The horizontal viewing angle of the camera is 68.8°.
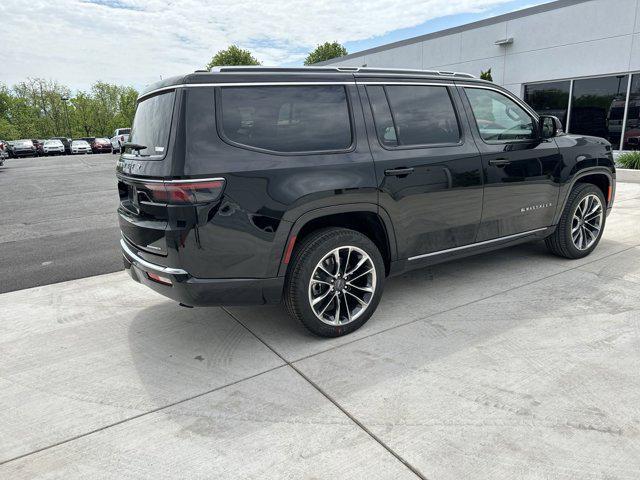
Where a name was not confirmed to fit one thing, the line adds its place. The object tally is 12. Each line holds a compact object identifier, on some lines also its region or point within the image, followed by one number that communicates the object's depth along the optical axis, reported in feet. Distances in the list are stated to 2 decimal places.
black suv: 9.52
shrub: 43.39
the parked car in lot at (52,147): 123.95
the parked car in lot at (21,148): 118.01
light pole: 201.74
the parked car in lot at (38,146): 124.36
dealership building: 44.65
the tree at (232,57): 163.84
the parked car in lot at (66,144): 132.67
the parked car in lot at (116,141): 103.88
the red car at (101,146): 126.21
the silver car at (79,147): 124.06
